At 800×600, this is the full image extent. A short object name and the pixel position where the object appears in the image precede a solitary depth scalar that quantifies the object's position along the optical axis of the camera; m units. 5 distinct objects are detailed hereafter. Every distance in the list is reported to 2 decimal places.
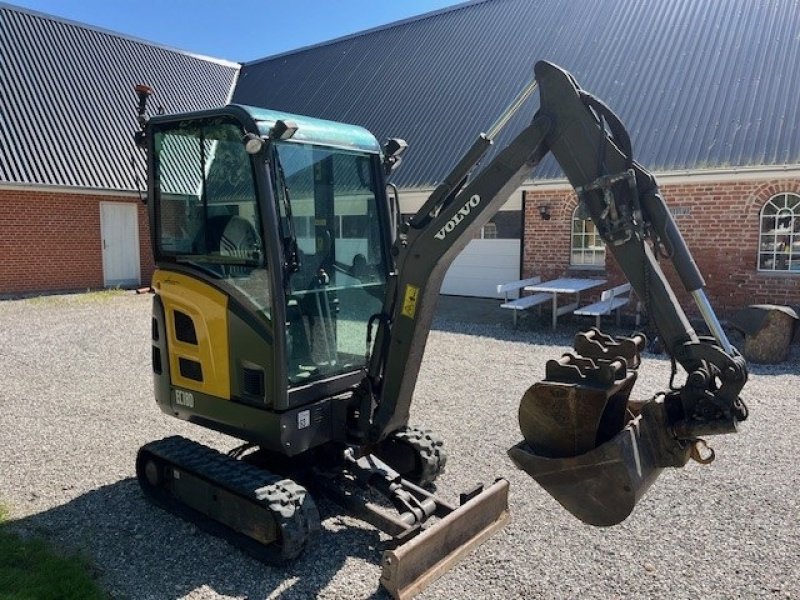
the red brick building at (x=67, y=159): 14.70
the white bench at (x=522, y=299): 10.95
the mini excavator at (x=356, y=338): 2.79
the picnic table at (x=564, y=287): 10.80
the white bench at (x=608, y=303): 10.27
